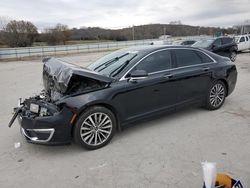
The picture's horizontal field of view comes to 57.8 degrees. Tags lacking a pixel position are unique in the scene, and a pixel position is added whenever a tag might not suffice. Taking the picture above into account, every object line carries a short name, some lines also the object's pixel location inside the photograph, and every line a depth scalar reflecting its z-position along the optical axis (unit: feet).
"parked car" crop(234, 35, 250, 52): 59.21
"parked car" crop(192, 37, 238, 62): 40.81
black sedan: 10.63
